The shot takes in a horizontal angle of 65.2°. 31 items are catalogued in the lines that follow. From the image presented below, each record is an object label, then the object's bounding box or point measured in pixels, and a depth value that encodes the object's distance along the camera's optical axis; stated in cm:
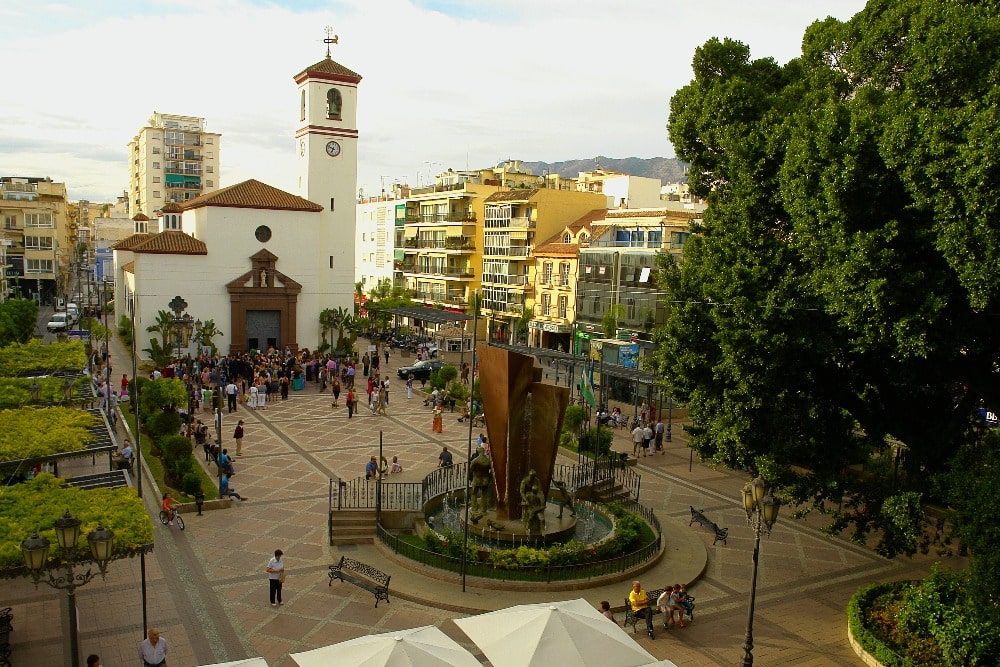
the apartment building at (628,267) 4244
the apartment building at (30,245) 6844
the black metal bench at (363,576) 1511
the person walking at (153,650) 1156
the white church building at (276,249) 4272
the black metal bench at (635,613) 1435
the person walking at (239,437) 2439
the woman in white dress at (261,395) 3216
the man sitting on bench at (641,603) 1416
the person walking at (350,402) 3089
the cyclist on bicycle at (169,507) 1852
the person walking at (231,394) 3108
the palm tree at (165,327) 4025
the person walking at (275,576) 1457
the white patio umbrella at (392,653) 1002
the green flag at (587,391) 2442
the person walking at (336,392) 3291
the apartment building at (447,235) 6078
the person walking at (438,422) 2930
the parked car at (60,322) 5394
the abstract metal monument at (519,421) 1725
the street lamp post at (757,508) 1170
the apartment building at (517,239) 5431
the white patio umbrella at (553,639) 1050
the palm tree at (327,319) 4569
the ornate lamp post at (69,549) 971
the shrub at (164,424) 2409
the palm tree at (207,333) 4069
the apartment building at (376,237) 7331
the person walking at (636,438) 2697
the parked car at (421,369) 3984
